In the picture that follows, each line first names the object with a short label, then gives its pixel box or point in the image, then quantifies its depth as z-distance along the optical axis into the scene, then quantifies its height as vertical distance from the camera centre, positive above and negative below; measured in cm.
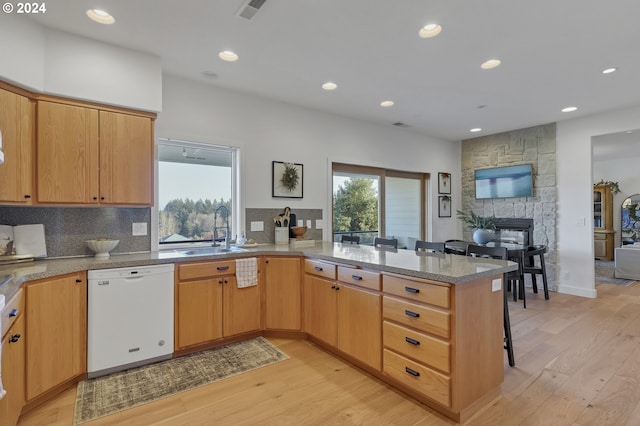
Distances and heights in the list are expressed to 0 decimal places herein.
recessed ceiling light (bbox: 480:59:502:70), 304 +144
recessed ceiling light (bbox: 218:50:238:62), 290 +147
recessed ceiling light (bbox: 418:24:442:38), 248 +144
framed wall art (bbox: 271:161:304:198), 405 +46
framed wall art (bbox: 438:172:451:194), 612 +62
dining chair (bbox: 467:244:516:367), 270 -38
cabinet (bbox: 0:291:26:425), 171 -82
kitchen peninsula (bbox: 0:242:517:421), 198 -69
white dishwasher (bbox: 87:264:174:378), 246 -80
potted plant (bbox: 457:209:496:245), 496 -16
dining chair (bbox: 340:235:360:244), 416 -30
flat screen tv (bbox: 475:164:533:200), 541 +58
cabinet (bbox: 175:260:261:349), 286 -82
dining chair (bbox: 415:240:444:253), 311 -31
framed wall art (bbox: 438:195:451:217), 611 +18
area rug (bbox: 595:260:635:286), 594 -123
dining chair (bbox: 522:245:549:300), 464 -78
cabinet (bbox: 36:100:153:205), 250 +51
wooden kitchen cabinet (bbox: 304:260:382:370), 247 -80
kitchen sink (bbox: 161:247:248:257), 302 -35
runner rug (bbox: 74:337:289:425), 219 -126
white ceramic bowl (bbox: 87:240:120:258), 277 -26
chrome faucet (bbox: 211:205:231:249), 351 -15
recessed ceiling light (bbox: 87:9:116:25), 232 +147
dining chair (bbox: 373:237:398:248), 375 -32
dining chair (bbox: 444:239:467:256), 424 -48
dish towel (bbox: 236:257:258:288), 313 -55
